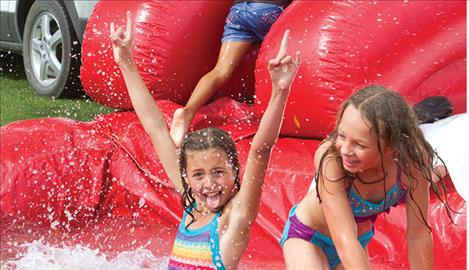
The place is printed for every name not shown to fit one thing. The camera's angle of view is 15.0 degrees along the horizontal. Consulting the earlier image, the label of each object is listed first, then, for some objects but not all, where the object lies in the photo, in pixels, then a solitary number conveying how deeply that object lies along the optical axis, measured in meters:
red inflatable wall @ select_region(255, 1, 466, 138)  7.30
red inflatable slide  7.30
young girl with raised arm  4.99
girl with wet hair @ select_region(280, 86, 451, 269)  5.00
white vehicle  12.34
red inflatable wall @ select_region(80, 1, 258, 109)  8.80
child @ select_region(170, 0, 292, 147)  8.46
